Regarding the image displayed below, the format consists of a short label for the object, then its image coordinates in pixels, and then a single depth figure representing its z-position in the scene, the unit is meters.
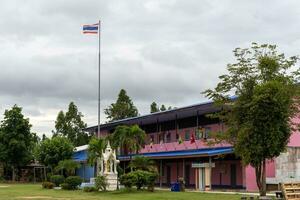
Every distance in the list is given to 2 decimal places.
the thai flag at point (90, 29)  49.78
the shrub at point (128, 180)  38.00
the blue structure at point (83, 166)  64.25
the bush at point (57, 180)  50.72
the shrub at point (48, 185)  49.32
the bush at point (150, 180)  38.36
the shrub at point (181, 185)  39.74
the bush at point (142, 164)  40.79
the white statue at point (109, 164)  42.19
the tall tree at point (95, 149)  44.03
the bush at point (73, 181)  45.56
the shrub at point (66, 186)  45.59
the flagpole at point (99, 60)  51.66
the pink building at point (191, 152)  40.94
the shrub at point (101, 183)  40.72
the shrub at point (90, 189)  40.70
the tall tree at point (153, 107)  85.69
